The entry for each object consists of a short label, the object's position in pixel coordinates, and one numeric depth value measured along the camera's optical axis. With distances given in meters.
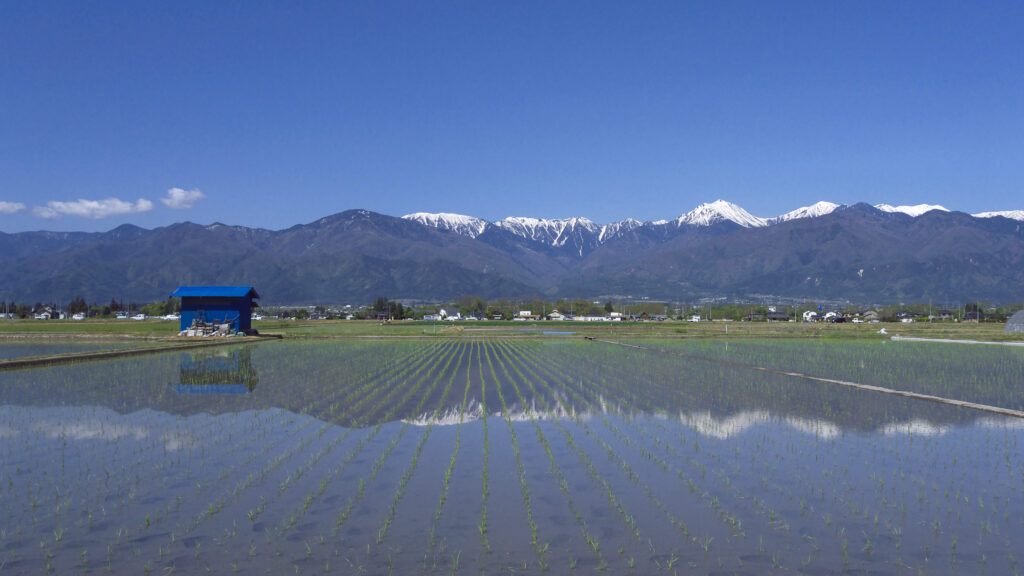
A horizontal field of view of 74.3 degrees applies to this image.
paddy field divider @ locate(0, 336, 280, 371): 23.94
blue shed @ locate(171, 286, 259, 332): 46.03
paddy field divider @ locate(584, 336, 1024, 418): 15.04
